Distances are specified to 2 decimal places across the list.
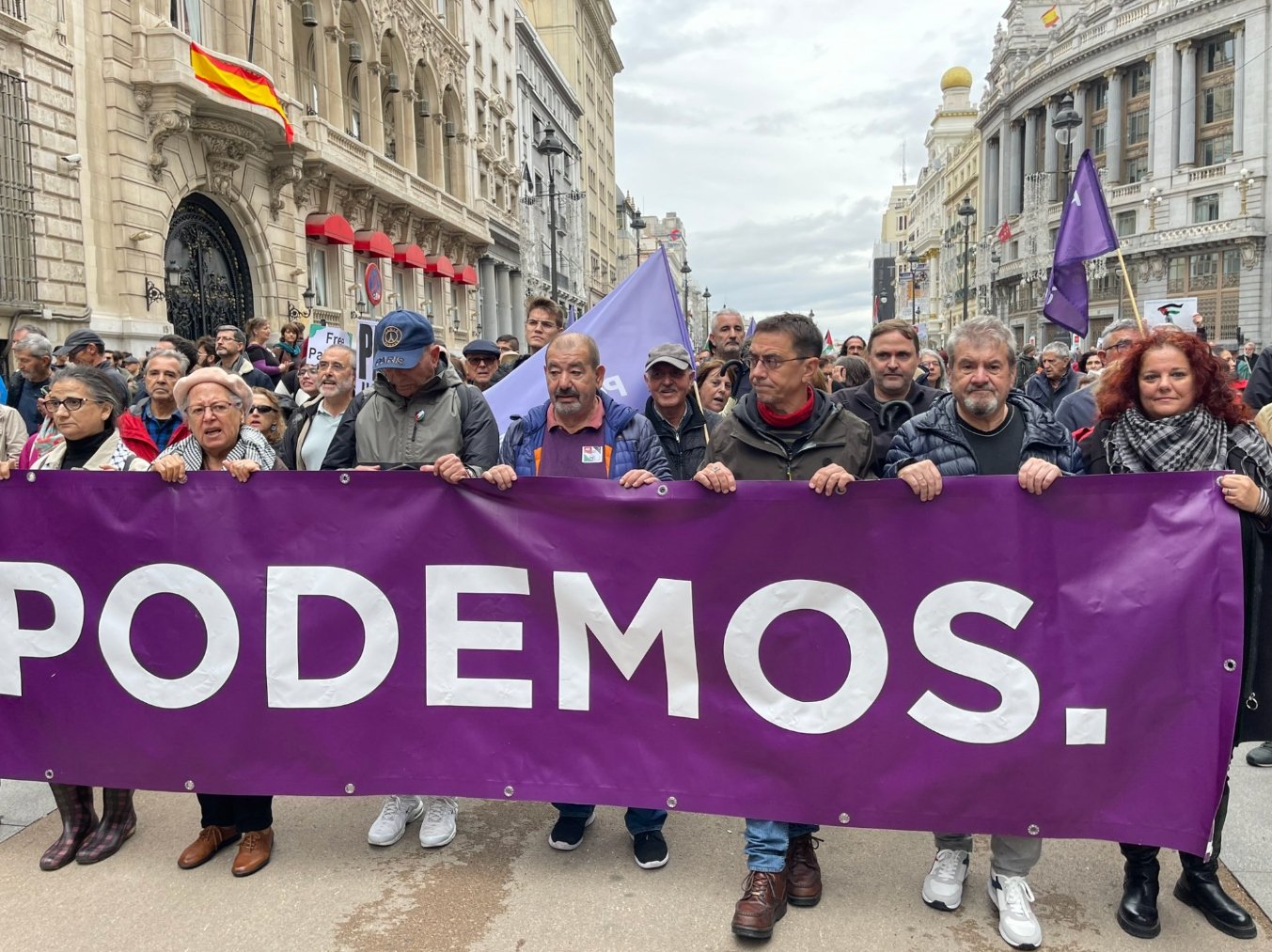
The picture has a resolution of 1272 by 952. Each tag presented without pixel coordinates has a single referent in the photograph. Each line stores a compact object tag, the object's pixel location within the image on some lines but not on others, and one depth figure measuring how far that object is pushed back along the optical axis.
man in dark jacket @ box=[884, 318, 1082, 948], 3.17
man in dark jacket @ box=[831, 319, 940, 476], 4.84
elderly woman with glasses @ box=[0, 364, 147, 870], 3.73
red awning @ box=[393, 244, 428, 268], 28.94
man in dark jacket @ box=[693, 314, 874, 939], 3.29
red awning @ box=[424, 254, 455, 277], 31.92
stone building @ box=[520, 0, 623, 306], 66.50
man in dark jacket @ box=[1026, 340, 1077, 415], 8.74
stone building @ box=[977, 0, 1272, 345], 58.81
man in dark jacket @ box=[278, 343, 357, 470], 4.93
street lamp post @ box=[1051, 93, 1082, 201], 20.69
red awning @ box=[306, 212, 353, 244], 22.81
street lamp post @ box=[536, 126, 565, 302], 22.91
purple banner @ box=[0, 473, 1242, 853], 3.09
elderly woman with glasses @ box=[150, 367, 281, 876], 3.63
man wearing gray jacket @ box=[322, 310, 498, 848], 3.86
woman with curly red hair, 3.09
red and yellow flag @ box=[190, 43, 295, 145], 16.62
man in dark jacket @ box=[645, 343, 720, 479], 4.72
